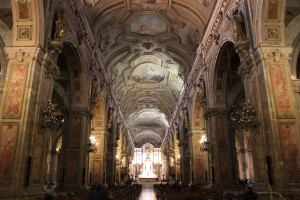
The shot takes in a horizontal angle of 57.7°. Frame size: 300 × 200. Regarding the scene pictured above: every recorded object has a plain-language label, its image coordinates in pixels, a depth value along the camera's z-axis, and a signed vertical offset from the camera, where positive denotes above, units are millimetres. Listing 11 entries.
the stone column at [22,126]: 7051 +1224
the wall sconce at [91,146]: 14012 +1312
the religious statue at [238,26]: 9141 +4889
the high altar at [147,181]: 41844 -1381
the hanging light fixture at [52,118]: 8378 +1662
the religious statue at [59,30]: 9091 +4619
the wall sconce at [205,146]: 14270 +1349
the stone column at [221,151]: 13055 +1028
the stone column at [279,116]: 7223 +1538
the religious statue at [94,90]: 14978 +4480
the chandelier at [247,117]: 8406 +1677
